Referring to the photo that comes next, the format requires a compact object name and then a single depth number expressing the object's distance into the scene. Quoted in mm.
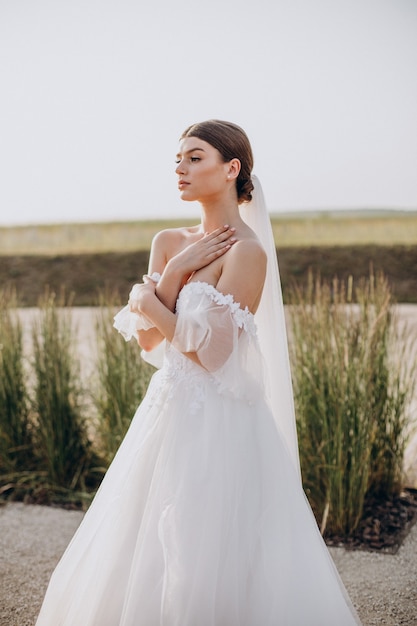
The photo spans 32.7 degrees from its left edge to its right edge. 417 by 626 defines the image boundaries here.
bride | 2418
